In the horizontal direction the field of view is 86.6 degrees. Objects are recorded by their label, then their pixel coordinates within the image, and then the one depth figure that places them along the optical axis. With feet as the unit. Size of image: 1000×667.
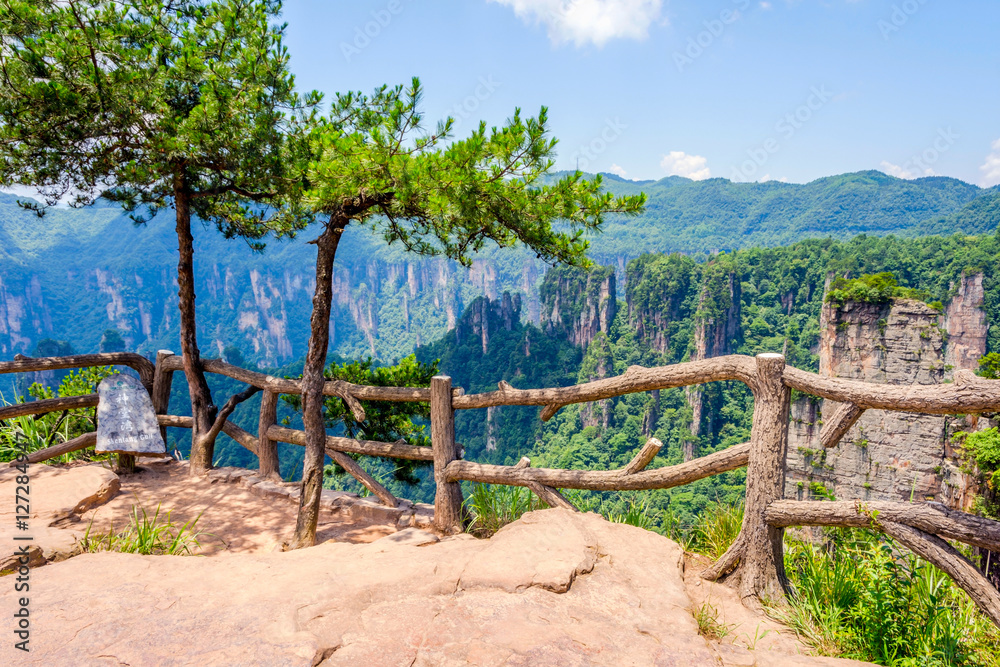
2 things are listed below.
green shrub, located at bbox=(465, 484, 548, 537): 13.74
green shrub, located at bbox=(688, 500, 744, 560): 12.05
